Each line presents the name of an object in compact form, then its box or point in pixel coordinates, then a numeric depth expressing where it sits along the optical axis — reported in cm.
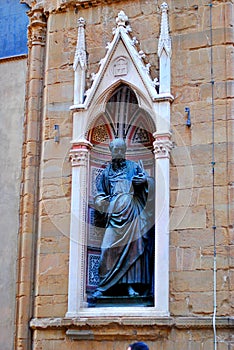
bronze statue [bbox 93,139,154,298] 877
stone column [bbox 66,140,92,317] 874
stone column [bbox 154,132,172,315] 836
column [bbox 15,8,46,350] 912
